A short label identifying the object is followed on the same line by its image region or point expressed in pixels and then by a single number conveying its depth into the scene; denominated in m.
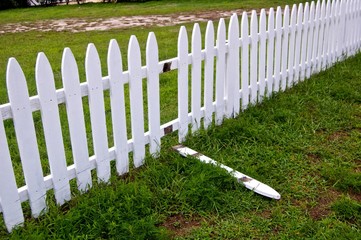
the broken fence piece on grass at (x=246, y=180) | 3.01
